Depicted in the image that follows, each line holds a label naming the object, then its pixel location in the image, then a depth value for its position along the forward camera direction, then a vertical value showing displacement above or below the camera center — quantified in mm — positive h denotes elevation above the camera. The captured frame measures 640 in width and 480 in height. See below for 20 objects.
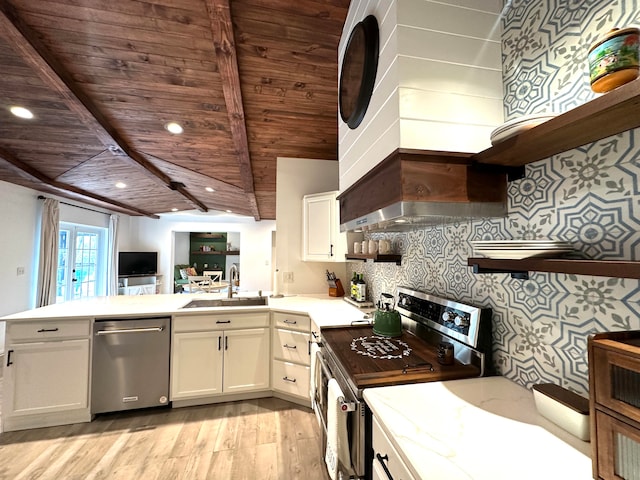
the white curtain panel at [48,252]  4402 +36
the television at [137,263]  6930 -232
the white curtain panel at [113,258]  6424 -90
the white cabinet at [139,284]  6949 -808
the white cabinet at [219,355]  2369 -896
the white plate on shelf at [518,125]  794 +391
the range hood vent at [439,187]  1043 +263
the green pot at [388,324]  1624 -415
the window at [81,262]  5219 -167
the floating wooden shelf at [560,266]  550 -30
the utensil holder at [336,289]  3055 -389
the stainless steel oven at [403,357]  1086 -491
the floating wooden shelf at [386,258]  1974 -27
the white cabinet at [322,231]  2723 +247
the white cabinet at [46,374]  2109 -938
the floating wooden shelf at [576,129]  577 +331
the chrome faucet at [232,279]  3067 -291
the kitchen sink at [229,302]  2740 -501
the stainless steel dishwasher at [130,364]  2240 -914
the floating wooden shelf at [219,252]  9078 +75
